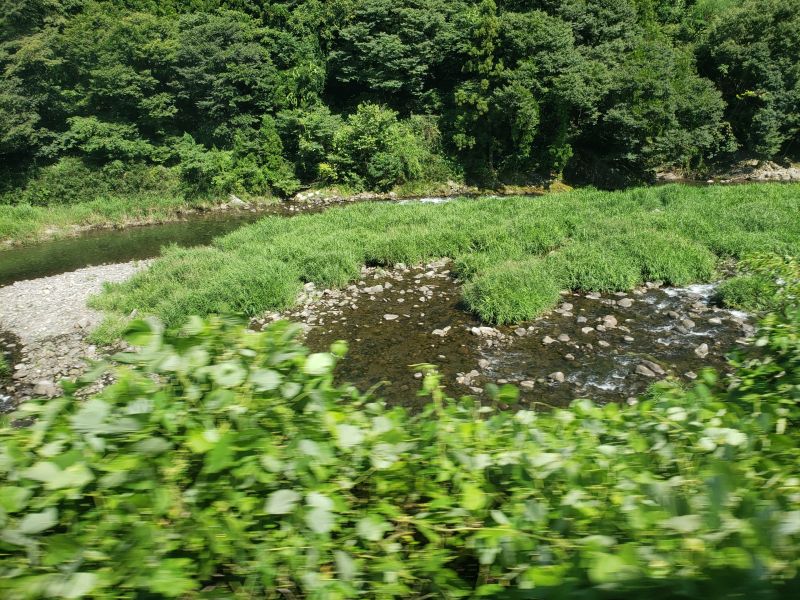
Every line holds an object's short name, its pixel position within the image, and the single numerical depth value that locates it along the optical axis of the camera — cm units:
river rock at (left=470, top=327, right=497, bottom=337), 1034
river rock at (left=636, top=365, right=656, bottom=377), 839
